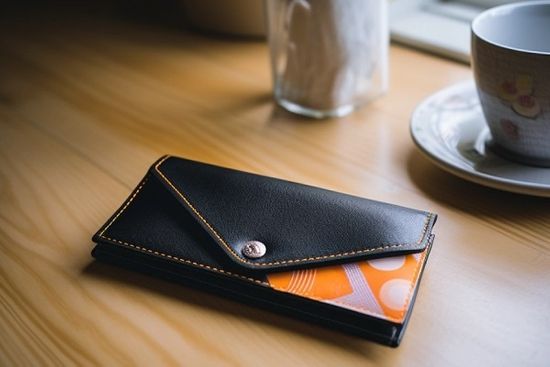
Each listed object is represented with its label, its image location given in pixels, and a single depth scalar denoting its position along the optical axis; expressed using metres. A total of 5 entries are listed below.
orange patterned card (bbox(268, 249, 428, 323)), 0.37
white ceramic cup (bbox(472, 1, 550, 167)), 0.46
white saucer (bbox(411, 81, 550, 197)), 0.49
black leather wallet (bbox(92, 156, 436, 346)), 0.38
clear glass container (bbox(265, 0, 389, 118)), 0.59
